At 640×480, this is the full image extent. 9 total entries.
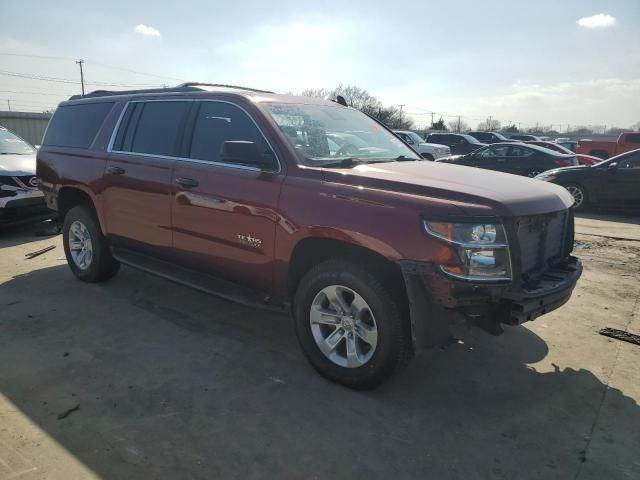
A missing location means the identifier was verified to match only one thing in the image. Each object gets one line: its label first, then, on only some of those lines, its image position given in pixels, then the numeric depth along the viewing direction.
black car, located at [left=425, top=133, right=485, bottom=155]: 24.17
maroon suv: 2.86
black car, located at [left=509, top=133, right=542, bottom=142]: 31.75
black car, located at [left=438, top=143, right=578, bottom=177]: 13.66
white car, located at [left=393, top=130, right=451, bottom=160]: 20.88
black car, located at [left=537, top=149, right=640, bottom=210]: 10.36
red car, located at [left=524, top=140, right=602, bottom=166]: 15.84
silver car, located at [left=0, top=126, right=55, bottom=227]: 7.26
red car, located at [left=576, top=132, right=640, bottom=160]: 20.51
